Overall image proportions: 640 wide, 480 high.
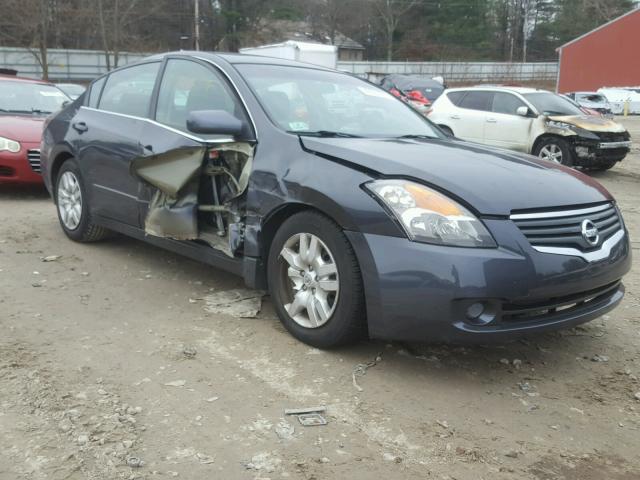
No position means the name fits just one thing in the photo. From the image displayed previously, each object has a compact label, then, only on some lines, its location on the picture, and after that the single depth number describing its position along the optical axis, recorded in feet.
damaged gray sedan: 9.98
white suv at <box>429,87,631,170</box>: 36.76
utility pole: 124.29
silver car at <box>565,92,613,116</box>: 93.09
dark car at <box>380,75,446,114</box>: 74.95
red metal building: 145.46
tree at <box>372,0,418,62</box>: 217.36
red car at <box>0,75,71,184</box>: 24.23
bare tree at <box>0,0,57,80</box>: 99.04
